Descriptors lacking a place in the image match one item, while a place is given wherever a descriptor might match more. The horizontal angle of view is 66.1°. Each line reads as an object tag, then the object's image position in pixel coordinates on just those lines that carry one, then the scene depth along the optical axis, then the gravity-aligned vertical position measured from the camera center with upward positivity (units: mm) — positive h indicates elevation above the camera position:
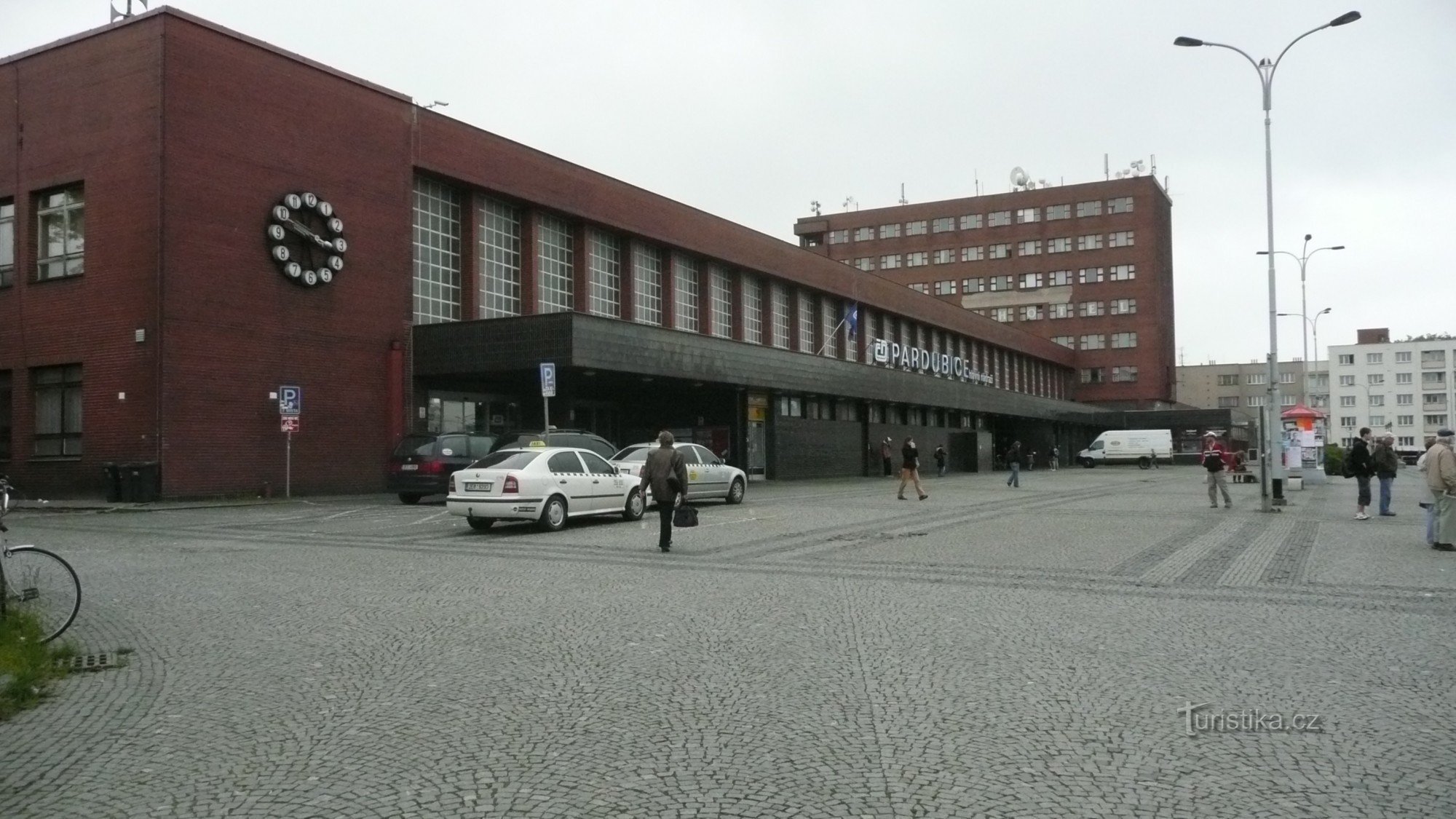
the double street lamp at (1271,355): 23266 +2060
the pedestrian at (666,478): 14836 -410
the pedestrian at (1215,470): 23594 -577
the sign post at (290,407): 25188 +996
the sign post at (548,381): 22562 +1379
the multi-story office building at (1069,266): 92062 +15243
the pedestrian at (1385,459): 19516 -325
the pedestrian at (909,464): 26938 -464
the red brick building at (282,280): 25406 +4542
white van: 71000 -325
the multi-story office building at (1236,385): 129375 +6721
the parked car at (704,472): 23734 -564
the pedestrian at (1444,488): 14203 -610
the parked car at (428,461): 23812 -244
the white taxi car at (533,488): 17500 -624
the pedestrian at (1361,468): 20125 -486
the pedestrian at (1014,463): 35506 -607
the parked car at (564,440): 22297 +175
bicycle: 7828 -954
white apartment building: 126750 +6252
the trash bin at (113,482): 24500 -644
